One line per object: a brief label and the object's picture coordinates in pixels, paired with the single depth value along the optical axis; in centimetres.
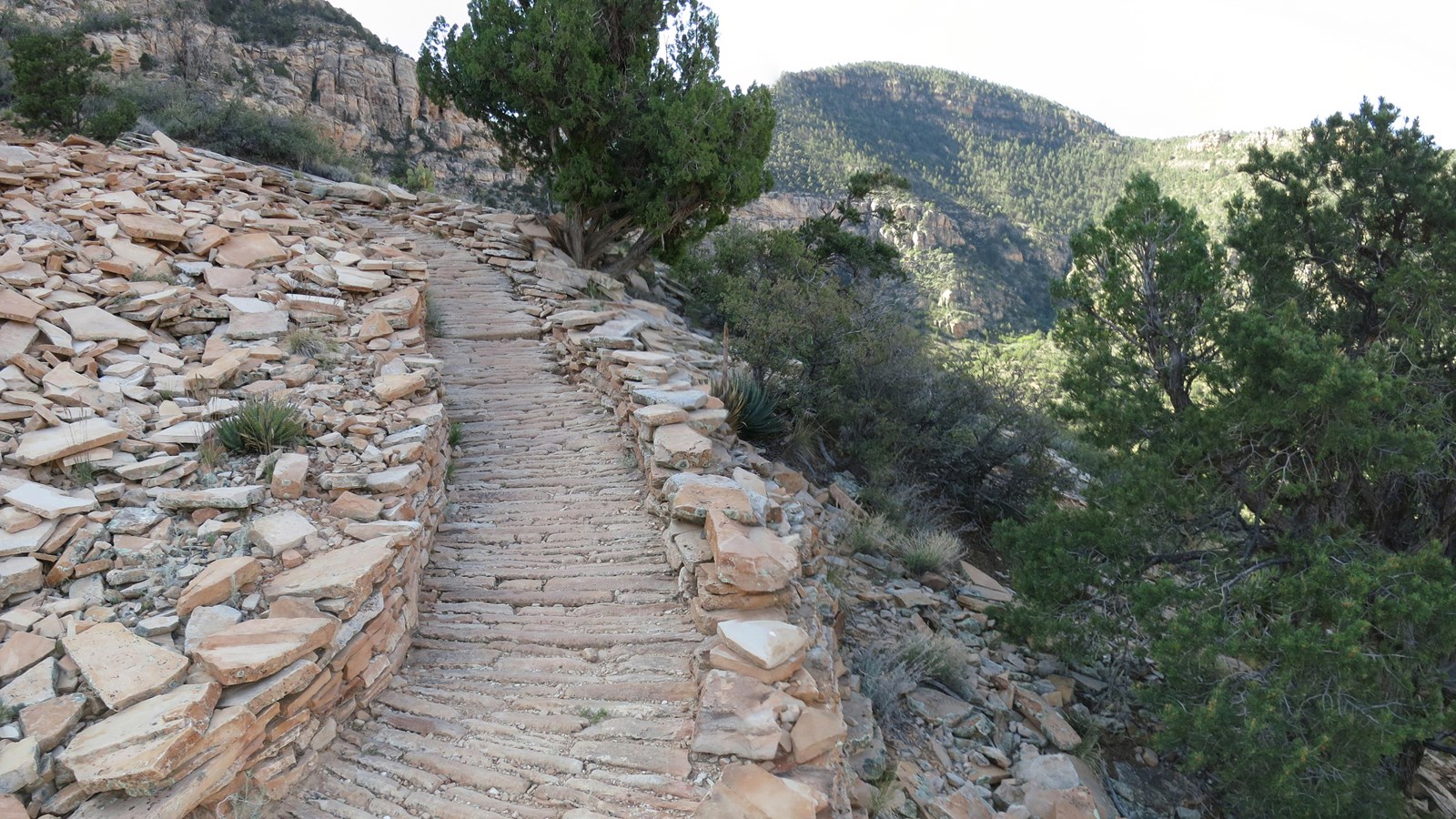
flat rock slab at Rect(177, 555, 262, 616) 330
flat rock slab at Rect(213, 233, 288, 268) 729
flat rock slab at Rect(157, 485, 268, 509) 395
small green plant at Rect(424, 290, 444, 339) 817
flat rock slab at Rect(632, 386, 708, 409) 584
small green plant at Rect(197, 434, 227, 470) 438
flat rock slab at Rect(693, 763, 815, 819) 269
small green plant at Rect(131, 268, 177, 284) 655
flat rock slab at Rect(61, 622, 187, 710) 281
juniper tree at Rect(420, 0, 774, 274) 949
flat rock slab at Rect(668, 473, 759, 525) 432
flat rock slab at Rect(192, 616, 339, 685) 292
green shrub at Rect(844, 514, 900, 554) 635
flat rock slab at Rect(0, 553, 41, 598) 329
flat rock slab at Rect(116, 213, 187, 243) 714
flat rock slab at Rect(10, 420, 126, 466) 409
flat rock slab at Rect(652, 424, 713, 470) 503
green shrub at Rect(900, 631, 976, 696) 485
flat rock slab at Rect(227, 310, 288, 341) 597
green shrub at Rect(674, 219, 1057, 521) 792
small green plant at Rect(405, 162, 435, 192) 1546
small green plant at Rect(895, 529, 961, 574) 643
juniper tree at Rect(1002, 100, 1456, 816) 421
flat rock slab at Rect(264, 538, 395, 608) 345
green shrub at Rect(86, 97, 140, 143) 1212
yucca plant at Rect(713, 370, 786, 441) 683
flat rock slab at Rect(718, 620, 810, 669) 339
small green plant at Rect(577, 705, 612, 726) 338
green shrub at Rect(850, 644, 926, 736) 432
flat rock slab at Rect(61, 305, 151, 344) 550
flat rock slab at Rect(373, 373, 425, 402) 551
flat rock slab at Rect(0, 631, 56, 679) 290
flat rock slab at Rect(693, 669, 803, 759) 300
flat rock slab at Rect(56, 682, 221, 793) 251
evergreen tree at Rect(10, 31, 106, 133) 1216
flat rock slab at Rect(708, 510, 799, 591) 383
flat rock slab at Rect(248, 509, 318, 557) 375
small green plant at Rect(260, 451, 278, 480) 436
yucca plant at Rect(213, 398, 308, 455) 461
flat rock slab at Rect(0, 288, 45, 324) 529
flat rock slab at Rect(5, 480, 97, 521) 367
